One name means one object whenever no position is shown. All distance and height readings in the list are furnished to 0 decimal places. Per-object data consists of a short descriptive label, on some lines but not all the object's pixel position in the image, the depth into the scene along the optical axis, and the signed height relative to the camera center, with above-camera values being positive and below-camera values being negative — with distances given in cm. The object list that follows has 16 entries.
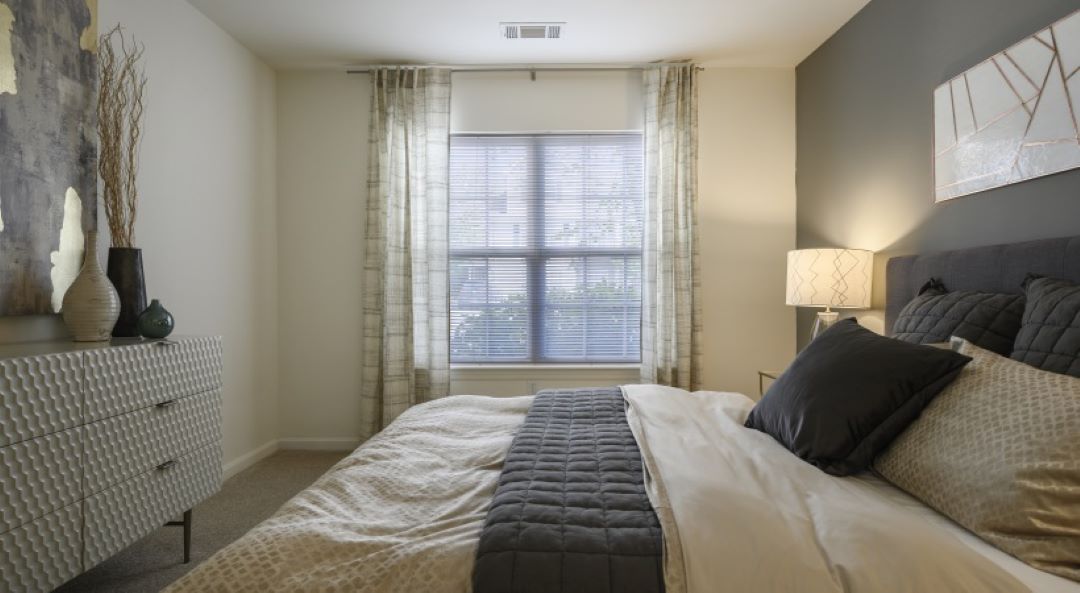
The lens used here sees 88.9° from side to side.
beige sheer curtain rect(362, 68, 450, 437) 367 +32
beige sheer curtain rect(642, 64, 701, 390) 365 +38
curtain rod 371 +148
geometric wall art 177 +62
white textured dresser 149 -52
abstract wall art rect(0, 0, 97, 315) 187 +52
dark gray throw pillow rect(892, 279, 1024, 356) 162 -10
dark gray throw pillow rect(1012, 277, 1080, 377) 134 -11
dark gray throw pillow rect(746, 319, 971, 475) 138 -29
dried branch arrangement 231 +71
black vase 222 +0
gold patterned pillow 102 -36
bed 95 -48
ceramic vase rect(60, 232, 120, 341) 196 -6
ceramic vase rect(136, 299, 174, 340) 214 -14
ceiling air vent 316 +150
